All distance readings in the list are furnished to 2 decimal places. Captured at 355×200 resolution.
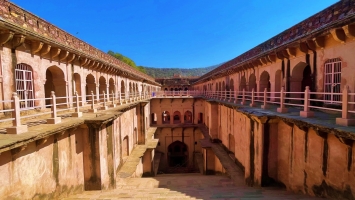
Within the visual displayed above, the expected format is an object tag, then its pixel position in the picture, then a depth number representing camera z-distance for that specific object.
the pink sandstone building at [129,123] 4.42
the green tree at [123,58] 45.97
